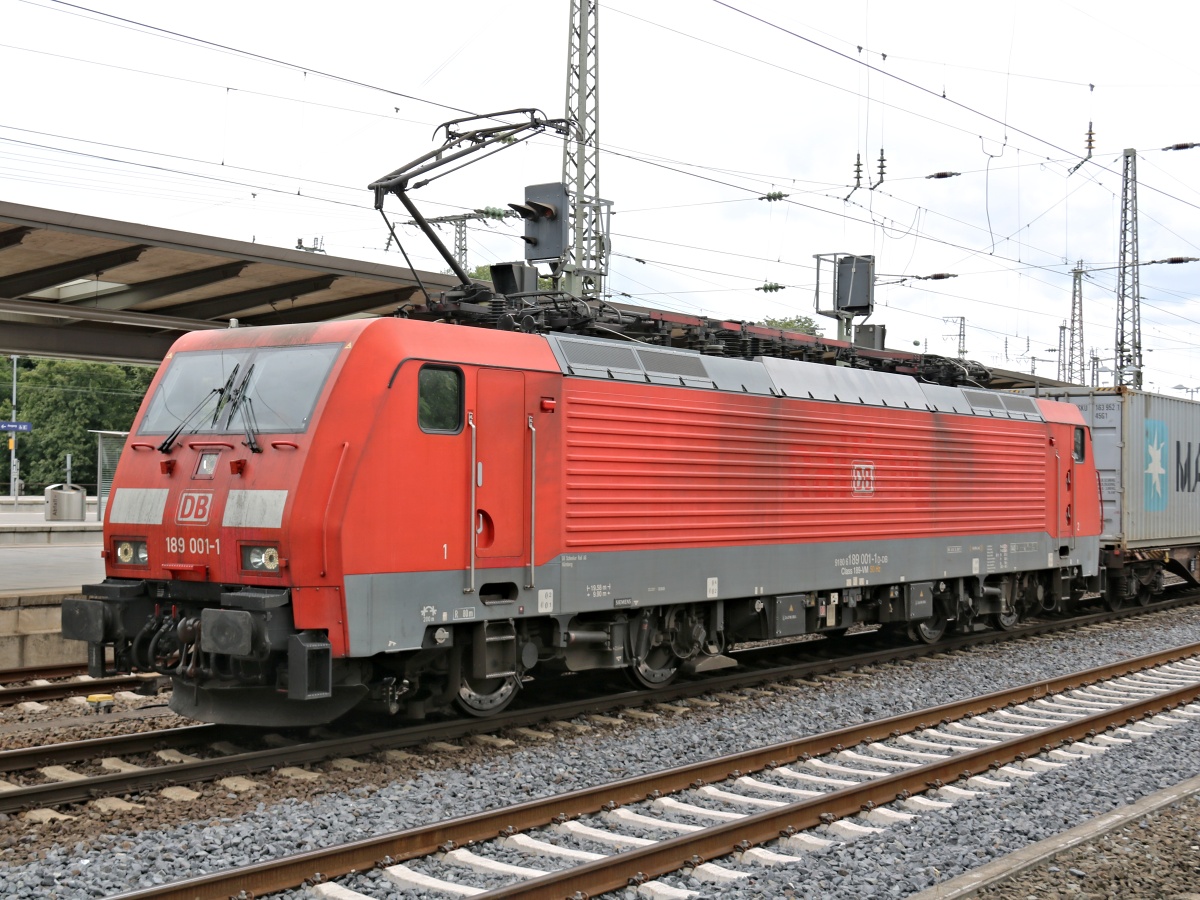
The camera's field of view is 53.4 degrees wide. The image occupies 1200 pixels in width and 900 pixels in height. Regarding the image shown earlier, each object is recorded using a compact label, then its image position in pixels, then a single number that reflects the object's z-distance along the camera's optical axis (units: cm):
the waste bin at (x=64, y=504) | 3319
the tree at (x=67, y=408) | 6022
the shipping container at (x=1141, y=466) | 2053
